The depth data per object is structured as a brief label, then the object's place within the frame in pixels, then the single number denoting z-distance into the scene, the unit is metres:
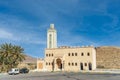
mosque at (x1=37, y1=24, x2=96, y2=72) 28.85
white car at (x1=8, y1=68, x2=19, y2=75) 21.35
